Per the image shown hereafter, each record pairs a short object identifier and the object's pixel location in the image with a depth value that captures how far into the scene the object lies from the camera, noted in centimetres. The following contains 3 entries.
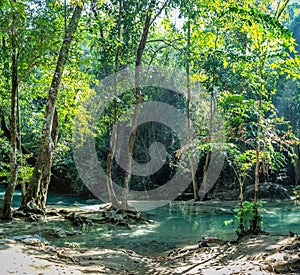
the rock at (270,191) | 1988
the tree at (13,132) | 867
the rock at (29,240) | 622
